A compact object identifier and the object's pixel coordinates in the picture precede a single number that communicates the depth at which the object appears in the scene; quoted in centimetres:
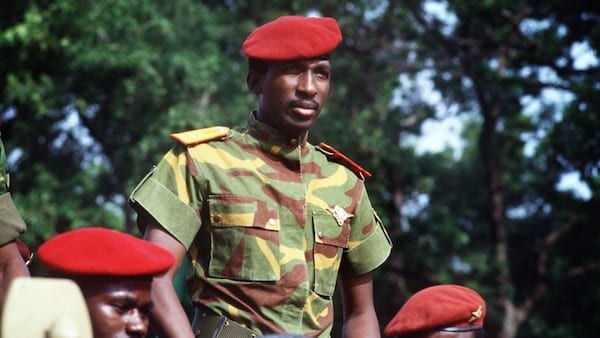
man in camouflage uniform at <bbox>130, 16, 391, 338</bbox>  957
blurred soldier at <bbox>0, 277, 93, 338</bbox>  701
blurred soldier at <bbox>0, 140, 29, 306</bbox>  954
